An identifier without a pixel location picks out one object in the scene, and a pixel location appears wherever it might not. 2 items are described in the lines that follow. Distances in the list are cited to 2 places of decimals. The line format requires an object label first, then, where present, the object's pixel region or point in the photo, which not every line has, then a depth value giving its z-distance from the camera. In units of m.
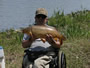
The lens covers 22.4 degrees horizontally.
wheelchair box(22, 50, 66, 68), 2.78
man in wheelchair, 2.78
